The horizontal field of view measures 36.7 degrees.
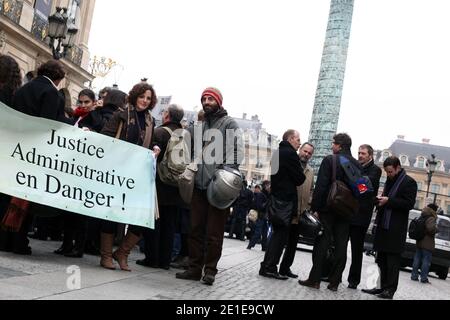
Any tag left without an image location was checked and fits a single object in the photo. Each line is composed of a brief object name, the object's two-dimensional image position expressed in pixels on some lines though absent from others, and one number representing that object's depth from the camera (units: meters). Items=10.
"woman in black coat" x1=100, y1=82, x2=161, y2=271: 5.86
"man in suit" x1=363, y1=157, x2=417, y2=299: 7.33
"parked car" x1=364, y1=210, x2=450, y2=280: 17.09
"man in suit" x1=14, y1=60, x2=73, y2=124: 5.71
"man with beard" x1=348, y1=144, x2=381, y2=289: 7.85
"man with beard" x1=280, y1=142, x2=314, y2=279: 8.34
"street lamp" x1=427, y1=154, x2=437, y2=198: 31.05
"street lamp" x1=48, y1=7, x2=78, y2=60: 16.06
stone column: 31.09
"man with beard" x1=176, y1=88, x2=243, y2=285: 5.88
